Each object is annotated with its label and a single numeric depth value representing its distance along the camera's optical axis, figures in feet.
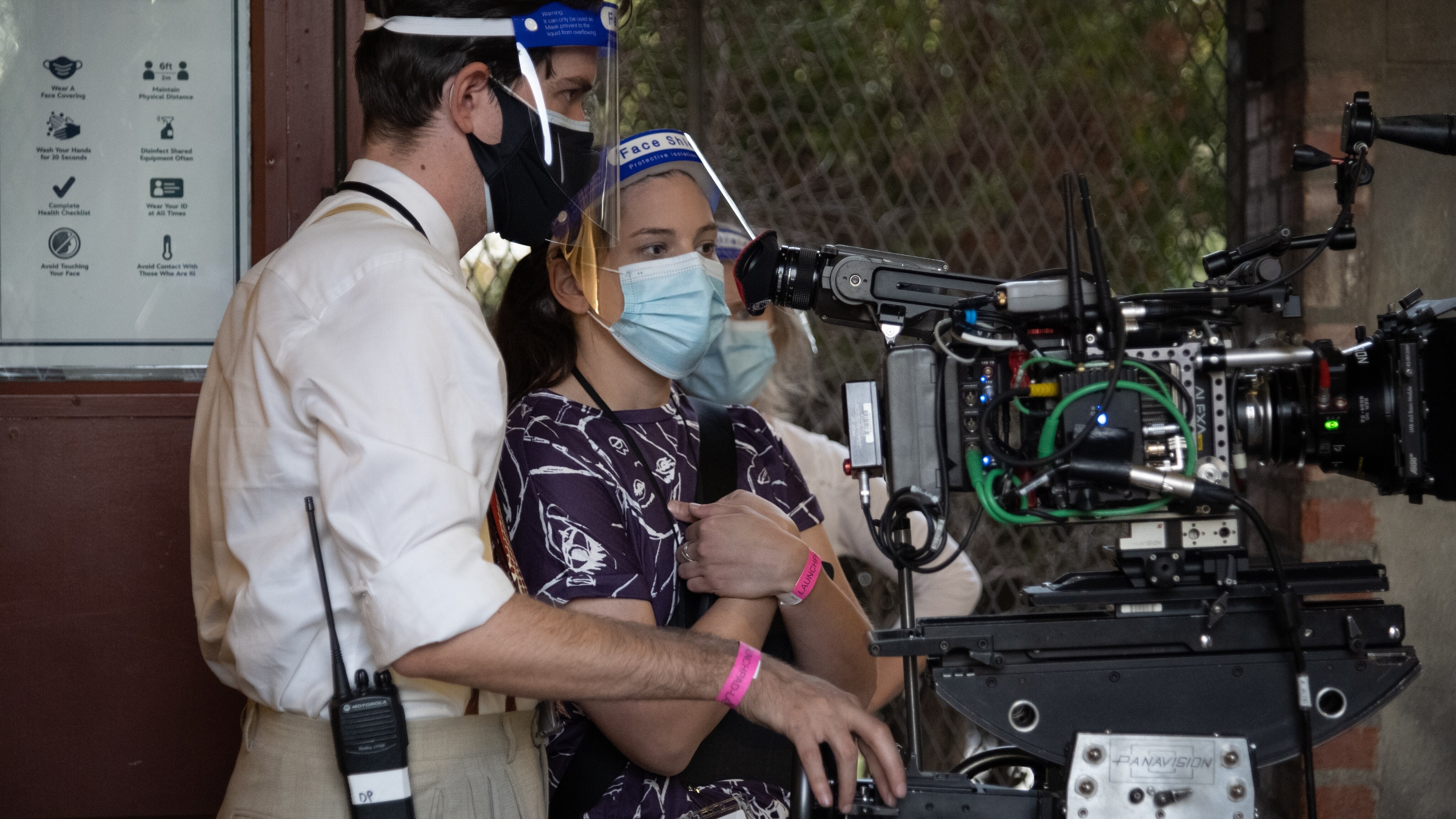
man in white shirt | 11.34
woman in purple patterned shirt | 12.32
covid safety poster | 13.19
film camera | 11.51
